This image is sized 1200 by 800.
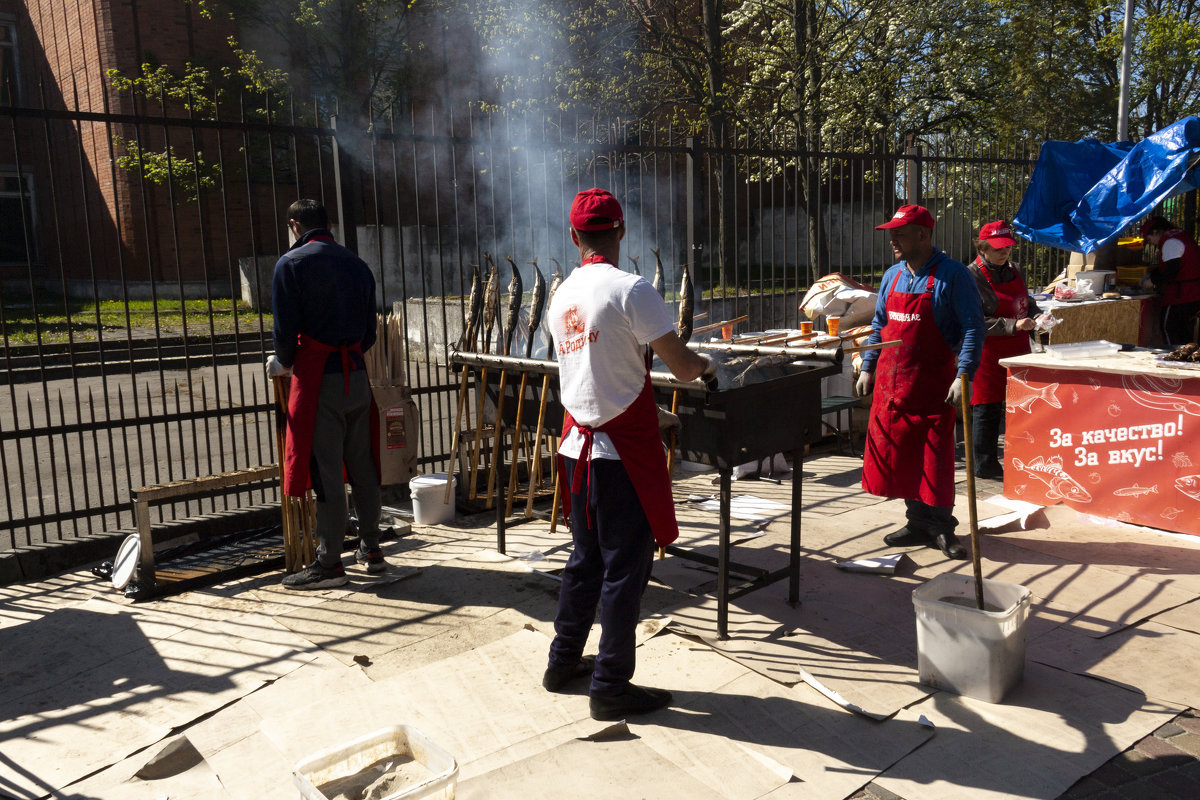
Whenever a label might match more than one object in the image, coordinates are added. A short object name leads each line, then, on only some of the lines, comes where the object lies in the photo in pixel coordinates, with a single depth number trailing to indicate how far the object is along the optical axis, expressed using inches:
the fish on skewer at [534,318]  225.3
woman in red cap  260.7
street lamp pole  638.2
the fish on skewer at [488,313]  234.2
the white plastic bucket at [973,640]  136.5
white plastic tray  101.7
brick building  697.6
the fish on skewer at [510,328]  214.3
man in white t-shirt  128.1
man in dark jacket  185.3
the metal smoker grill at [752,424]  158.2
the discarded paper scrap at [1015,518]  222.0
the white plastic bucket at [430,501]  238.7
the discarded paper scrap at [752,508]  237.8
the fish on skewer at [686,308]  200.4
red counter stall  209.6
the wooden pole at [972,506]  136.8
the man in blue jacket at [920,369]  194.5
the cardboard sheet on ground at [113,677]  132.1
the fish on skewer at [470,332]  236.4
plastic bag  307.1
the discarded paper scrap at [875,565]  195.3
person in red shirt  358.0
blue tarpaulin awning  351.9
